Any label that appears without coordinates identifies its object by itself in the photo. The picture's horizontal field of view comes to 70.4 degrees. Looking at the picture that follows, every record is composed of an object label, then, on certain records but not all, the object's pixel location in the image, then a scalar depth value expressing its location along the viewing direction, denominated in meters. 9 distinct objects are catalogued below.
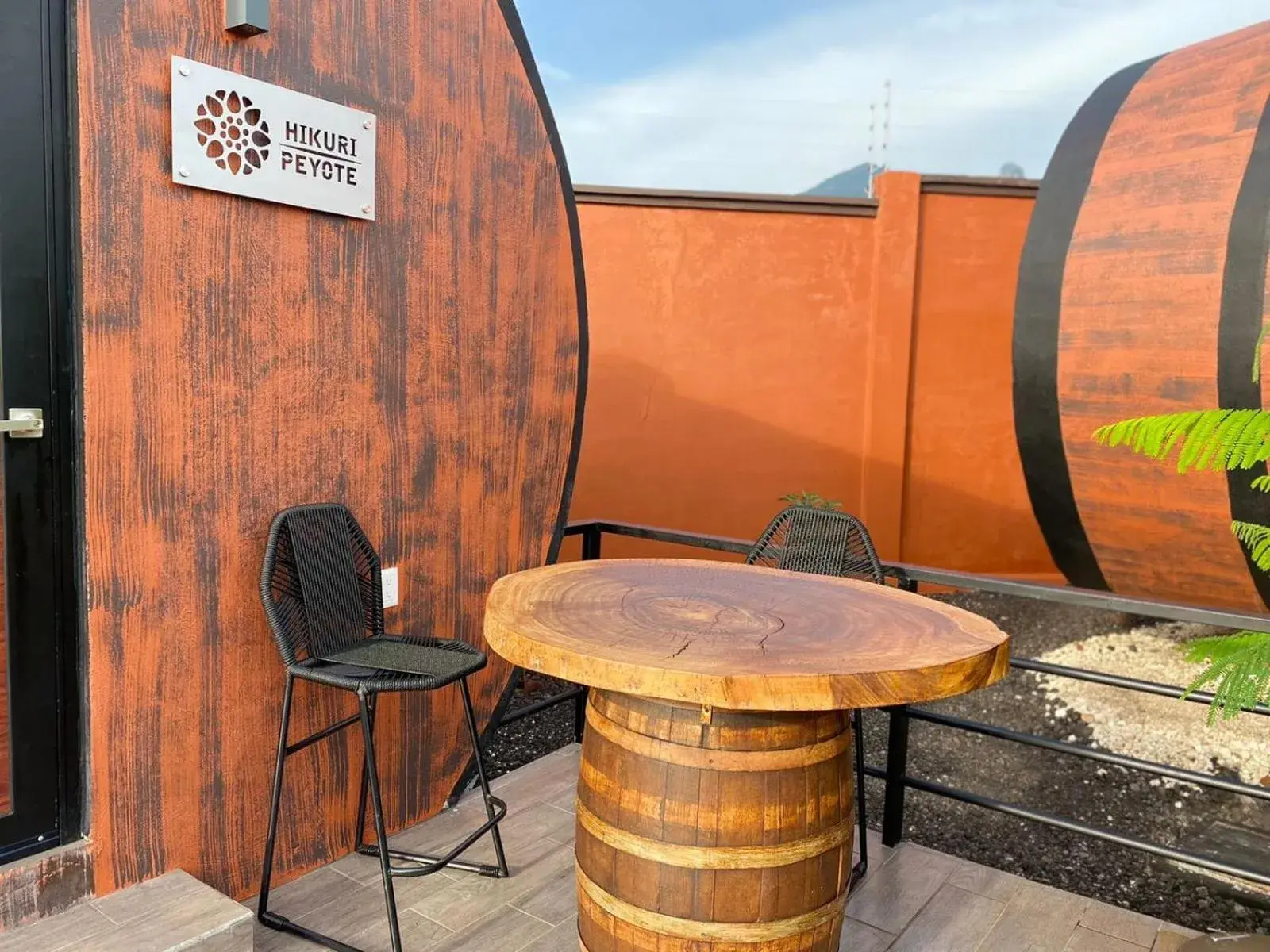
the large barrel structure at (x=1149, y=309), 2.93
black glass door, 1.58
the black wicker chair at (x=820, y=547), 2.38
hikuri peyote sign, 1.78
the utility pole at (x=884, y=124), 11.21
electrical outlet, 2.30
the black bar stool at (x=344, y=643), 1.81
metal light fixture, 1.78
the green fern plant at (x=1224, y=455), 1.46
